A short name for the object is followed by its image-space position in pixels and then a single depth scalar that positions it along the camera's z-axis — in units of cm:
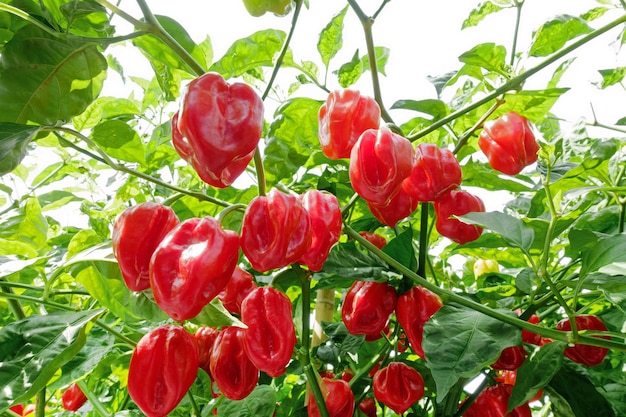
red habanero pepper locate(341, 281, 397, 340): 45
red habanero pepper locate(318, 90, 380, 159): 41
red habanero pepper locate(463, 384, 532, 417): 44
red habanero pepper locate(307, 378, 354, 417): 43
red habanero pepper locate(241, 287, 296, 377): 37
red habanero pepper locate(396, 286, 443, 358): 43
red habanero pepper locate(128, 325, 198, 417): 37
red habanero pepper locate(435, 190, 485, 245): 46
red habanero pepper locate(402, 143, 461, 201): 43
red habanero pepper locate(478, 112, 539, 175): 46
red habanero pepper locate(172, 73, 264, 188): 33
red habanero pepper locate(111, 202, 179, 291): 35
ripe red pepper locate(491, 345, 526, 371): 43
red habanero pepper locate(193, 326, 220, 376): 47
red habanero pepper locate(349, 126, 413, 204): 37
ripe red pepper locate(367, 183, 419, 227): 44
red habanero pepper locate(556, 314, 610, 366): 45
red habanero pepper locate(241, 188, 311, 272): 34
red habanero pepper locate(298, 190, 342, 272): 37
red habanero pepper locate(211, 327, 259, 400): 41
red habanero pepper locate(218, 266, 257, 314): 42
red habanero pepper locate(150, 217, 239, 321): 32
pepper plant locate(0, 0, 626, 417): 34
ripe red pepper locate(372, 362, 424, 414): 45
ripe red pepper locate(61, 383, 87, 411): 58
